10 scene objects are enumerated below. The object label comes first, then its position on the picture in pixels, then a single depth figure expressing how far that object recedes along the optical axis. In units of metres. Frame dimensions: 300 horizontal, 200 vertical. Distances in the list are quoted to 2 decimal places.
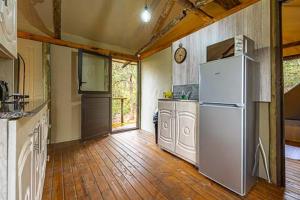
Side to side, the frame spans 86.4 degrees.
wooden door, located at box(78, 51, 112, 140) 3.57
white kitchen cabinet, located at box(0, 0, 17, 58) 0.91
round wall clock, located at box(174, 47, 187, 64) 3.11
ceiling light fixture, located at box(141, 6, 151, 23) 2.43
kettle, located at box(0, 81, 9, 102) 1.13
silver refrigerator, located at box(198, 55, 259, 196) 1.65
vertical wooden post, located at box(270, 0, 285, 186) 1.86
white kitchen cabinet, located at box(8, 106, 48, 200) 0.61
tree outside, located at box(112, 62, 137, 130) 6.50
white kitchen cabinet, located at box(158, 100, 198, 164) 2.37
